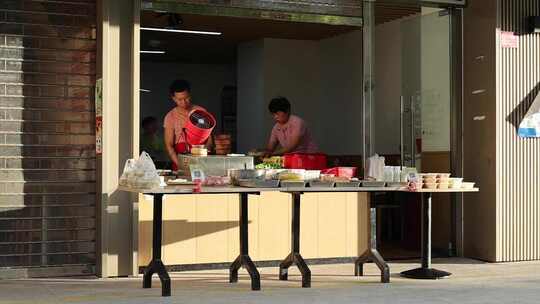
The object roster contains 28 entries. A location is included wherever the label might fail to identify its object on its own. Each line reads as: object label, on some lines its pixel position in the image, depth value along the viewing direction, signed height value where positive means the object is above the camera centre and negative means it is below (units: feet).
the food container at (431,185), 23.12 -0.45
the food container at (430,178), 23.13 -0.26
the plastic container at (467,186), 23.80 -0.49
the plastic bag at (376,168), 23.47 +0.01
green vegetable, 25.91 +0.07
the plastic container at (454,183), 23.50 -0.40
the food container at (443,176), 23.24 -0.20
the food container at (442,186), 23.21 -0.48
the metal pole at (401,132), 30.42 +1.34
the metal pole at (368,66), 27.20 +3.33
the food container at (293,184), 21.36 -0.40
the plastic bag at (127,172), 20.26 -0.10
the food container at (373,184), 22.18 -0.41
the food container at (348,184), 21.83 -0.41
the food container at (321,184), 21.70 -0.41
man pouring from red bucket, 26.12 +1.25
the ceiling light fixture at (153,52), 32.81 +4.80
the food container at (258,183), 20.98 -0.37
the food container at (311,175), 22.39 -0.18
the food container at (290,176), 21.71 -0.20
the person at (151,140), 26.61 +0.91
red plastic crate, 27.27 +0.24
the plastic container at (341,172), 23.39 -0.10
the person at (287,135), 29.09 +1.17
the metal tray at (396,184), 22.62 -0.42
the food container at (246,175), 21.38 -0.18
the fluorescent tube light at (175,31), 27.49 +4.86
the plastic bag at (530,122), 27.09 +1.53
